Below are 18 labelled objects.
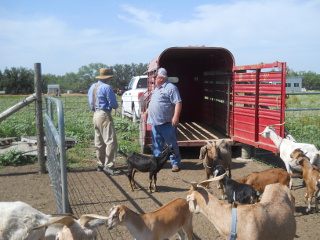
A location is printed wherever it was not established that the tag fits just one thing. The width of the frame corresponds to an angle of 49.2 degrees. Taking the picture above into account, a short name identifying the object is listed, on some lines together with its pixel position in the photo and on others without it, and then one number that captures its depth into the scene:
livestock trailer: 8.12
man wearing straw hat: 7.91
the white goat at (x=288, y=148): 6.99
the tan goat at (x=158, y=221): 3.91
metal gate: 3.91
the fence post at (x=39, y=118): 7.74
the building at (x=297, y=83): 67.42
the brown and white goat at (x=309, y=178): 5.63
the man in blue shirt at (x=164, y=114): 7.88
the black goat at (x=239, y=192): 5.12
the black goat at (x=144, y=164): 6.86
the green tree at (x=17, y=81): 63.09
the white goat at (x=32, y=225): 2.98
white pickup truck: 15.61
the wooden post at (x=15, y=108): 7.62
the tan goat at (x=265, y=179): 5.85
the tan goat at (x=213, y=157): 7.02
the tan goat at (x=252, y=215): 3.29
